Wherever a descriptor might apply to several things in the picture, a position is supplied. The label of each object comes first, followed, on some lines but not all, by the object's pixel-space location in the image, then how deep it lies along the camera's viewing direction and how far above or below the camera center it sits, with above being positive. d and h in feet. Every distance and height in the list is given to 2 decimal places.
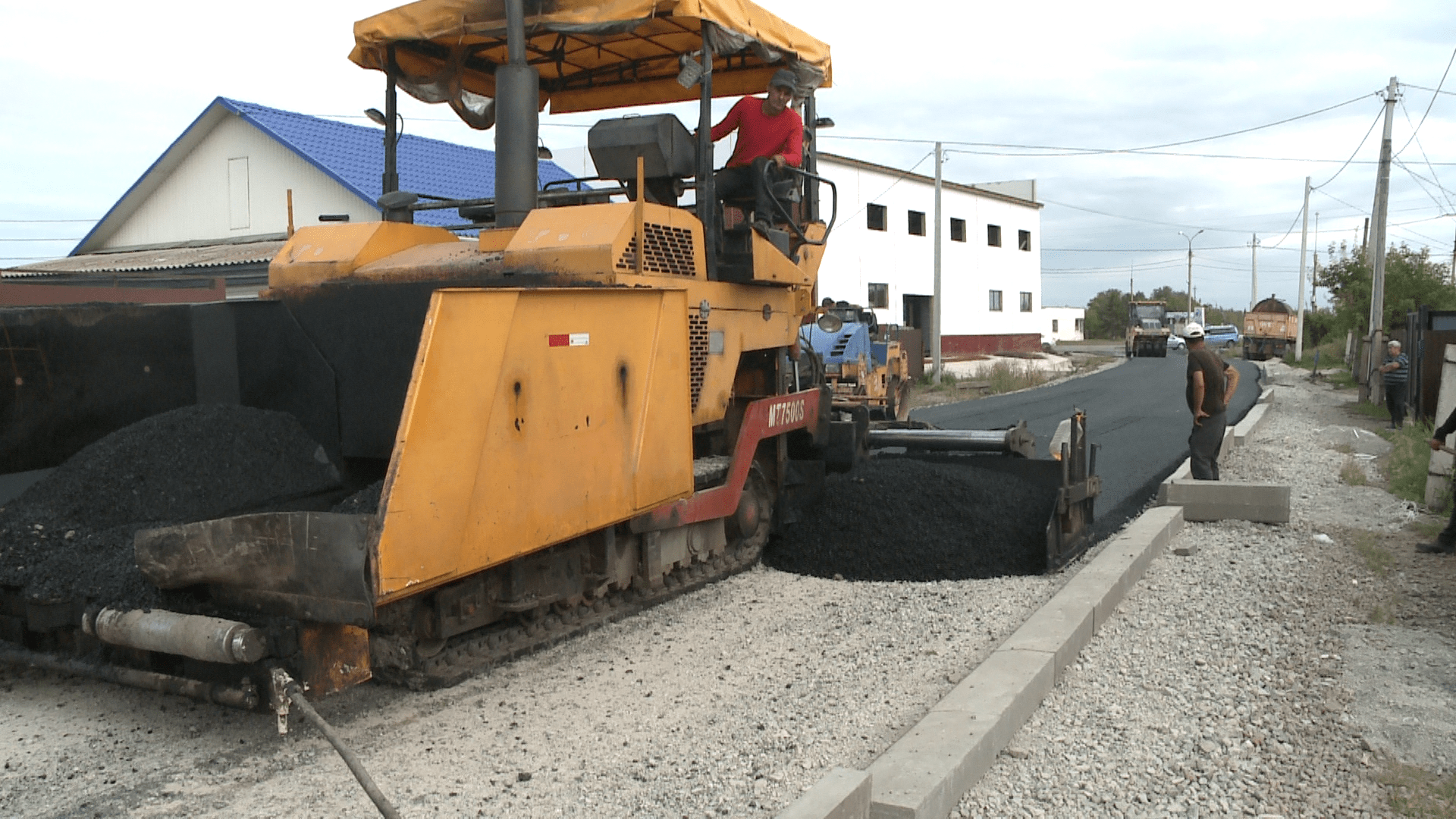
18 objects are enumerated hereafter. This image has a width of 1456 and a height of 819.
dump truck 147.74 +0.51
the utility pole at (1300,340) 132.57 -0.85
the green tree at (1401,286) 92.22 +4.25
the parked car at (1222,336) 188.34 -0.20
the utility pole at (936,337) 84.79 +0.12
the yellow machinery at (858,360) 52.06 -1.04
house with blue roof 73.31 +12.80
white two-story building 108.88 +10.11
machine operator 18.71 +3.83
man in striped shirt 48.60 -2.22
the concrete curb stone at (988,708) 9.96 -4.26
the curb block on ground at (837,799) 8.80 -3.99
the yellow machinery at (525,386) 10.75 -0.57
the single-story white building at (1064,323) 249.55 +3.61
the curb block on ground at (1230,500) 25.11 -4.07
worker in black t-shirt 29.43 -2.08
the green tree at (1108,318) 287.42 +5.22
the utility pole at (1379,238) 63.98 +6.58
